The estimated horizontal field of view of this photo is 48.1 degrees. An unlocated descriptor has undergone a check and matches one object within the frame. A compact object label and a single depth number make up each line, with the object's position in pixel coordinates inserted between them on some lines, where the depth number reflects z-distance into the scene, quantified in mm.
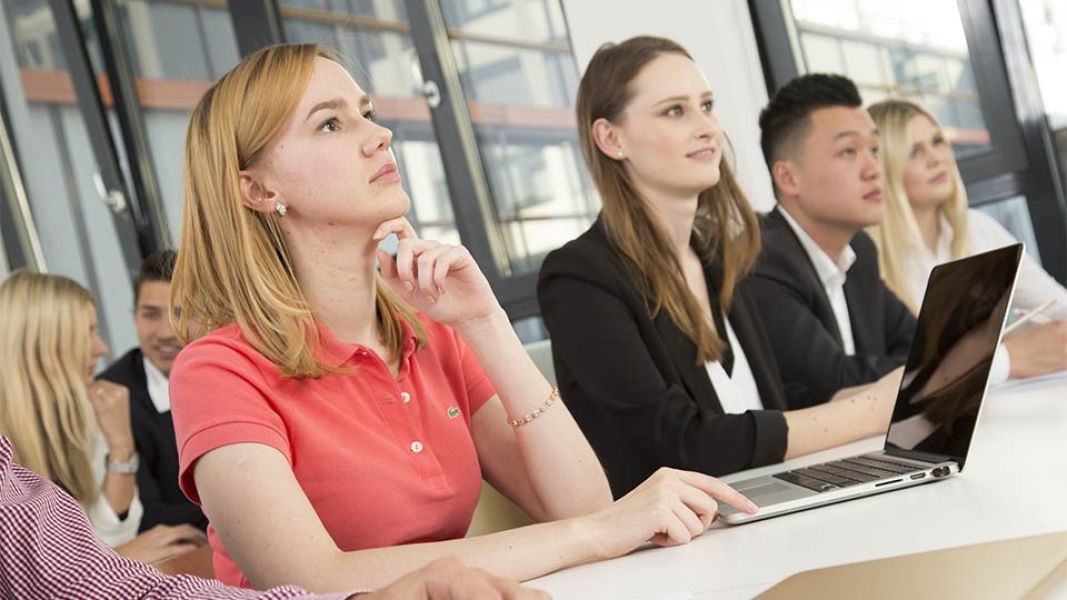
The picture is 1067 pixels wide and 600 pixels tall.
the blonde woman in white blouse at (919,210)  3707
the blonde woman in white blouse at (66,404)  3508
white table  1037
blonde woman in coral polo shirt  1537
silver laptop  1372
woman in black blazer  2008
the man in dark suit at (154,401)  3670
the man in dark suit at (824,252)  2844
